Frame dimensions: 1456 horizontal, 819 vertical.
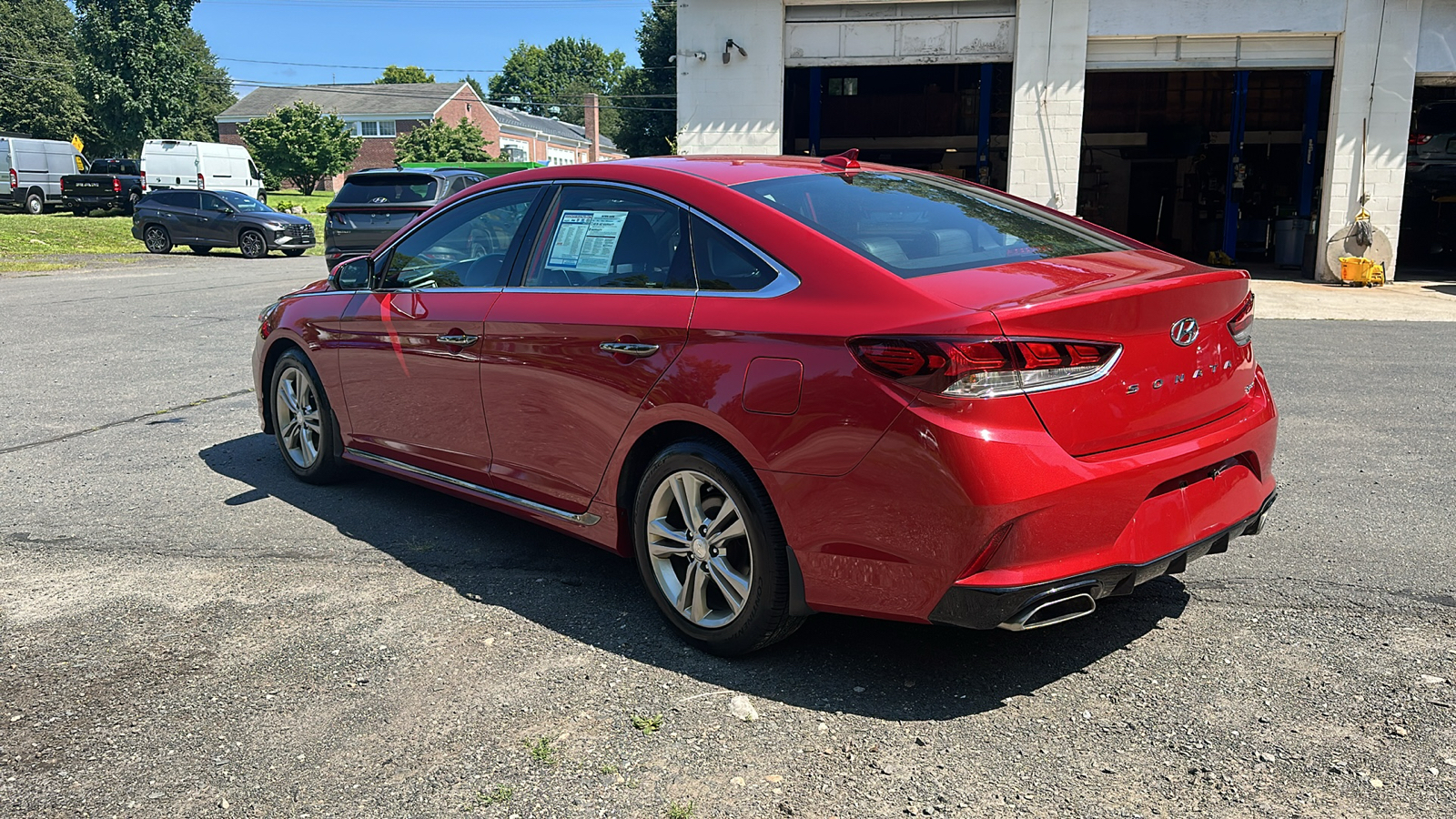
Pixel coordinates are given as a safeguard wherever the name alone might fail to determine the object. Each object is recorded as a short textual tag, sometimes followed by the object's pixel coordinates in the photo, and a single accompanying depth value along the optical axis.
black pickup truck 36.94
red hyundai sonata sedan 2.89
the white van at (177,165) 38.44
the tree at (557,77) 133.62
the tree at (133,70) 62.28
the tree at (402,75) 118.44
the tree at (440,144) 70.50
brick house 81.50
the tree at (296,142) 62.22
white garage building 17.95
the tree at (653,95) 64.88
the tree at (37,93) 64.94
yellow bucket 18.02
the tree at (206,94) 66.12
